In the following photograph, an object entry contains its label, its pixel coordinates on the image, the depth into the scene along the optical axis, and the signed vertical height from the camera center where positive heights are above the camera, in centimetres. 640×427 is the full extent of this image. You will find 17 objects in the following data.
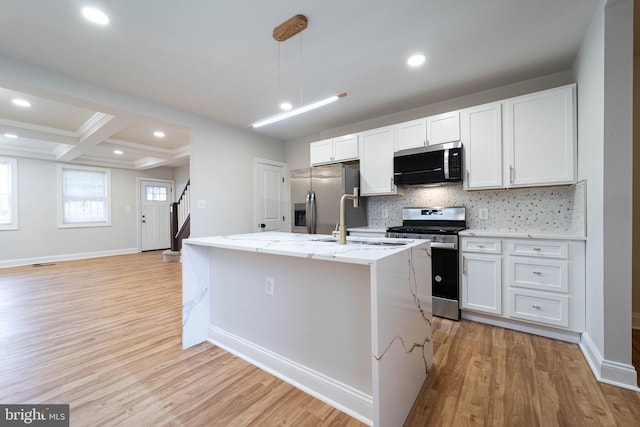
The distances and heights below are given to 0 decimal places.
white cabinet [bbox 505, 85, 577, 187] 242 +68
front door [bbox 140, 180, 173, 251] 771 -4
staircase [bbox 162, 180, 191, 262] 629 -28
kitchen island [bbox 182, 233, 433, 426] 134 -66
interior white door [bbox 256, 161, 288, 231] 479 +27
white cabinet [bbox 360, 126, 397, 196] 354 +67
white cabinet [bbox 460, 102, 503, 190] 279 +69
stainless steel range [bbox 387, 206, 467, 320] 282 -57
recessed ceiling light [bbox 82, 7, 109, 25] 186 +139
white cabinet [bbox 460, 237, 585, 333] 227 -64
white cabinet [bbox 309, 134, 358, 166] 388 +92
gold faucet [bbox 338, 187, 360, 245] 184 -12
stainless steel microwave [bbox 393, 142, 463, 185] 298 +54
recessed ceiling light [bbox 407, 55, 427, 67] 246 +139
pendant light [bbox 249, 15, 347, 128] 195 +138
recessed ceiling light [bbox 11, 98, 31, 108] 344 +143
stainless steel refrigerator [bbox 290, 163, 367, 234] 375 +21
